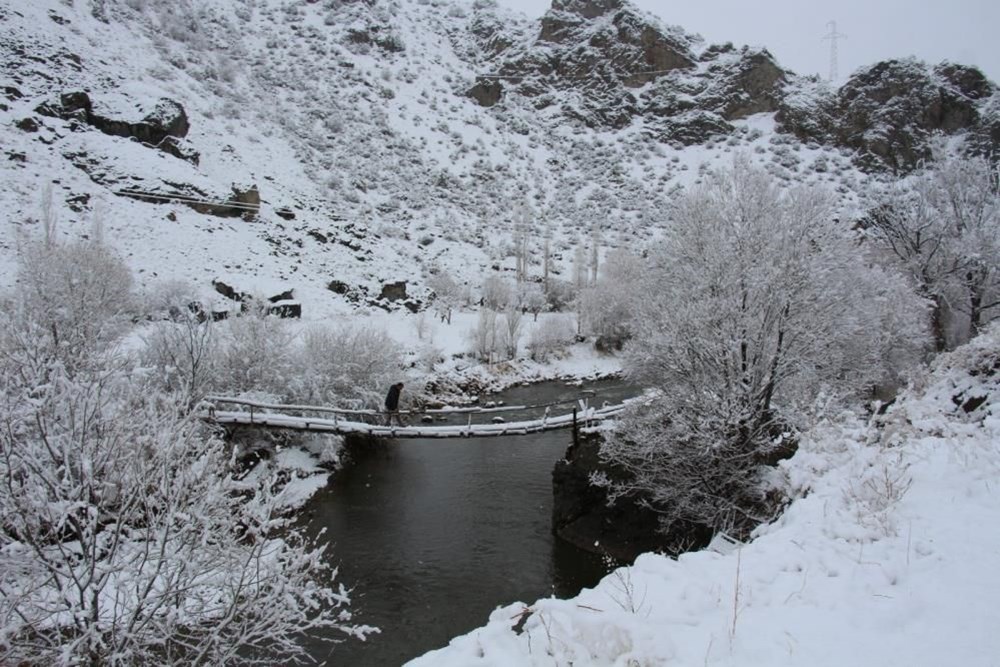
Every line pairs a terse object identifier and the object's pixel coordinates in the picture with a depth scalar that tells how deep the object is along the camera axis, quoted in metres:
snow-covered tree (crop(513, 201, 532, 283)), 49.66
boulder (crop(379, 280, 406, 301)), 40.06
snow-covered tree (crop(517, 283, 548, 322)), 45.22
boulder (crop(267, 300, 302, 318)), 31.02
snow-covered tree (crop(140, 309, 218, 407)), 17.09
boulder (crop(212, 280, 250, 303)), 31.67
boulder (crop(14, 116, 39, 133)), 34.19
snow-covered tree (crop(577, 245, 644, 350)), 38.09
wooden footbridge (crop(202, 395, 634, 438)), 16.95
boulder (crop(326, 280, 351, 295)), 37.88
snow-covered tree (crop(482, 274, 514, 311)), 42.41
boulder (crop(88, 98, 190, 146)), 38.53
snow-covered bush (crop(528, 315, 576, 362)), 36.28
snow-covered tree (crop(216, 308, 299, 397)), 19.88
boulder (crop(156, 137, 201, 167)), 40.72
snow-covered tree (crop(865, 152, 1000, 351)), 17.67
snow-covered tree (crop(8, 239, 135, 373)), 15.22
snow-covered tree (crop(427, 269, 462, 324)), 41.56
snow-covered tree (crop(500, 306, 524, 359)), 34.62
